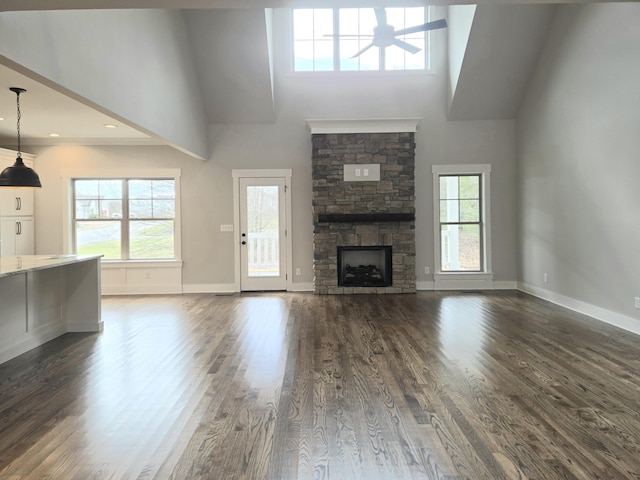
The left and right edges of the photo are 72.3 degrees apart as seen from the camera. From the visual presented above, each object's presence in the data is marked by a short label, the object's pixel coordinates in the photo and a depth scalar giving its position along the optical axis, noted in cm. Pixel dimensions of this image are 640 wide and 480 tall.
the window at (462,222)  798
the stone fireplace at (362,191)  768
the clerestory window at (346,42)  788
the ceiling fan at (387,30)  563
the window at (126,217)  793
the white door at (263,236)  793
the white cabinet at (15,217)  696
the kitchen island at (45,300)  413
